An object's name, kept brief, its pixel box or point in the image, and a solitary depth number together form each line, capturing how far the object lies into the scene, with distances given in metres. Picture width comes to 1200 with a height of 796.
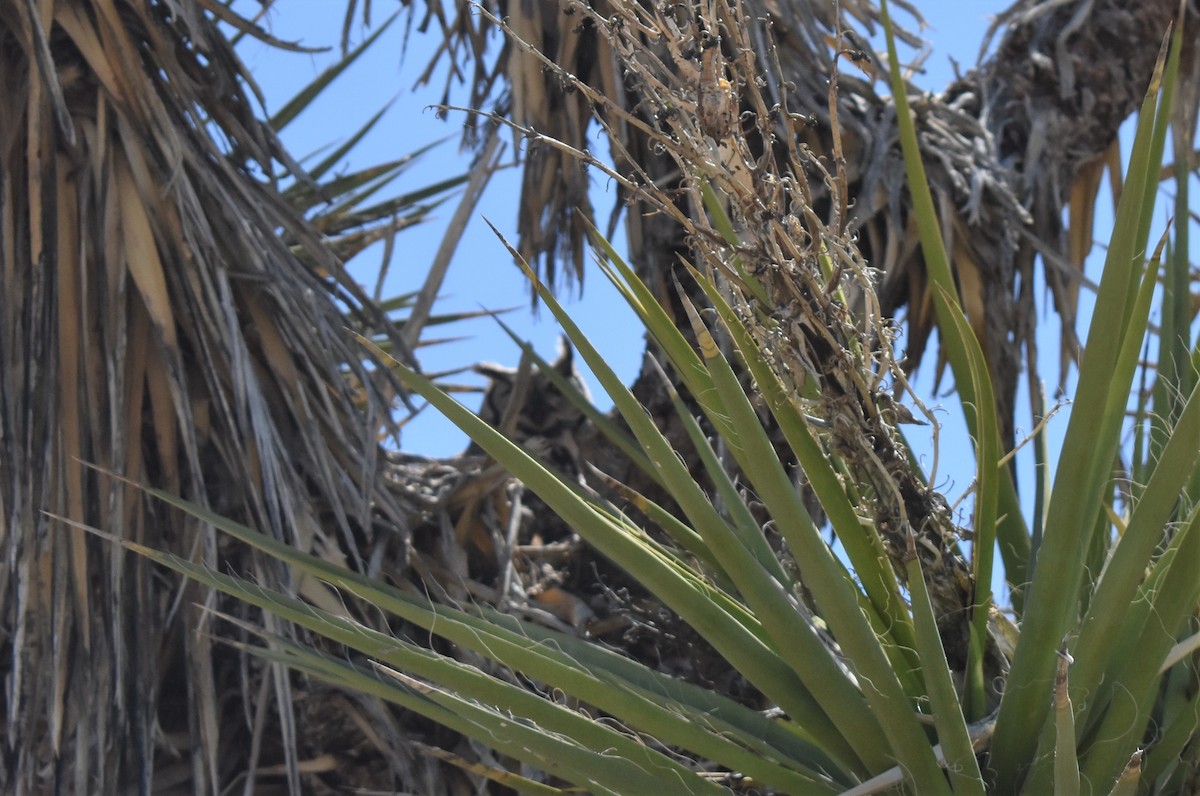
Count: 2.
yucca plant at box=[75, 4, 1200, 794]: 5.17
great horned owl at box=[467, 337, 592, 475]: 8.09
